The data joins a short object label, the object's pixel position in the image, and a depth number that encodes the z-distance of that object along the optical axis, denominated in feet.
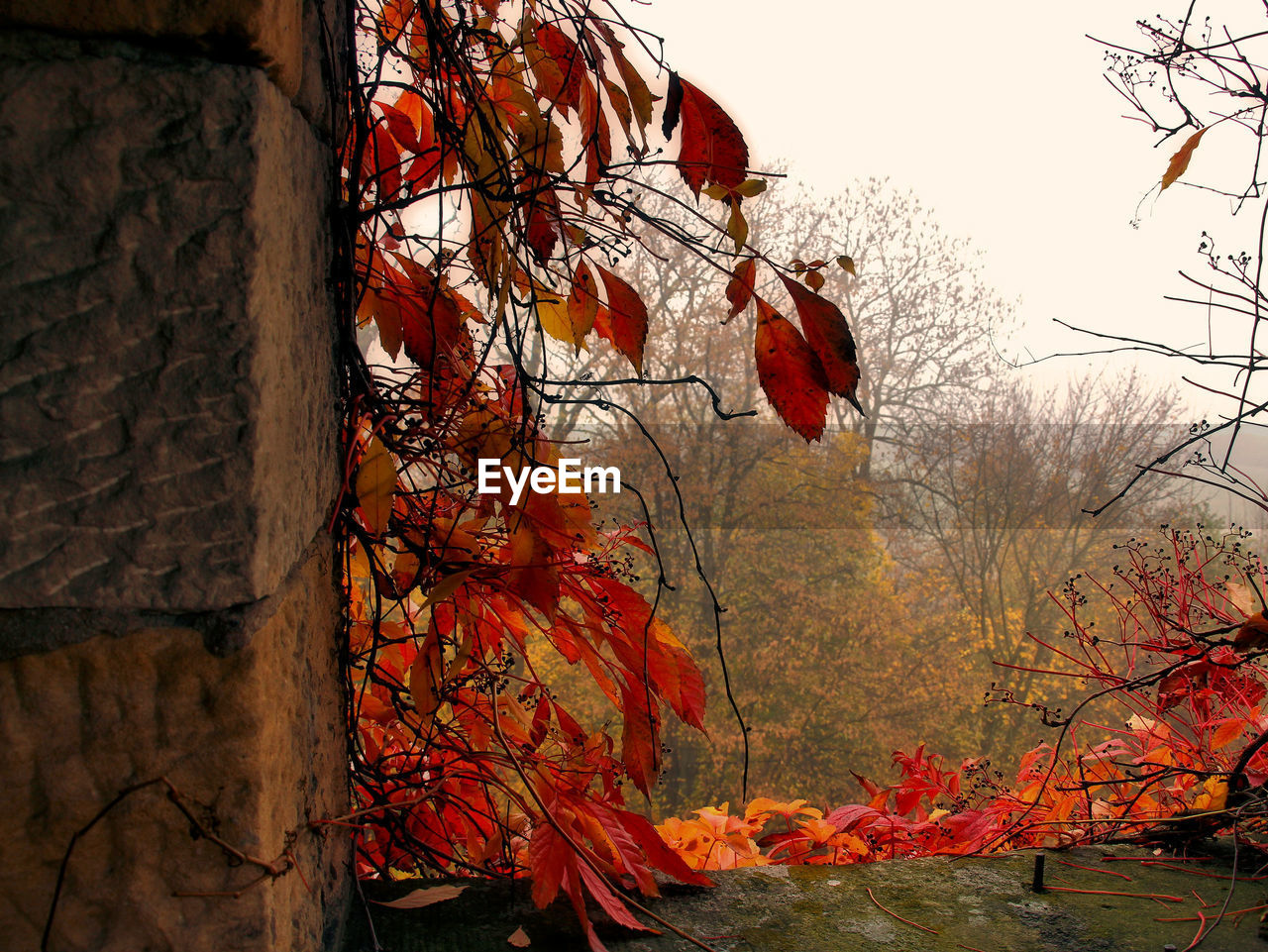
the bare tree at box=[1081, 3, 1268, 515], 2.36
